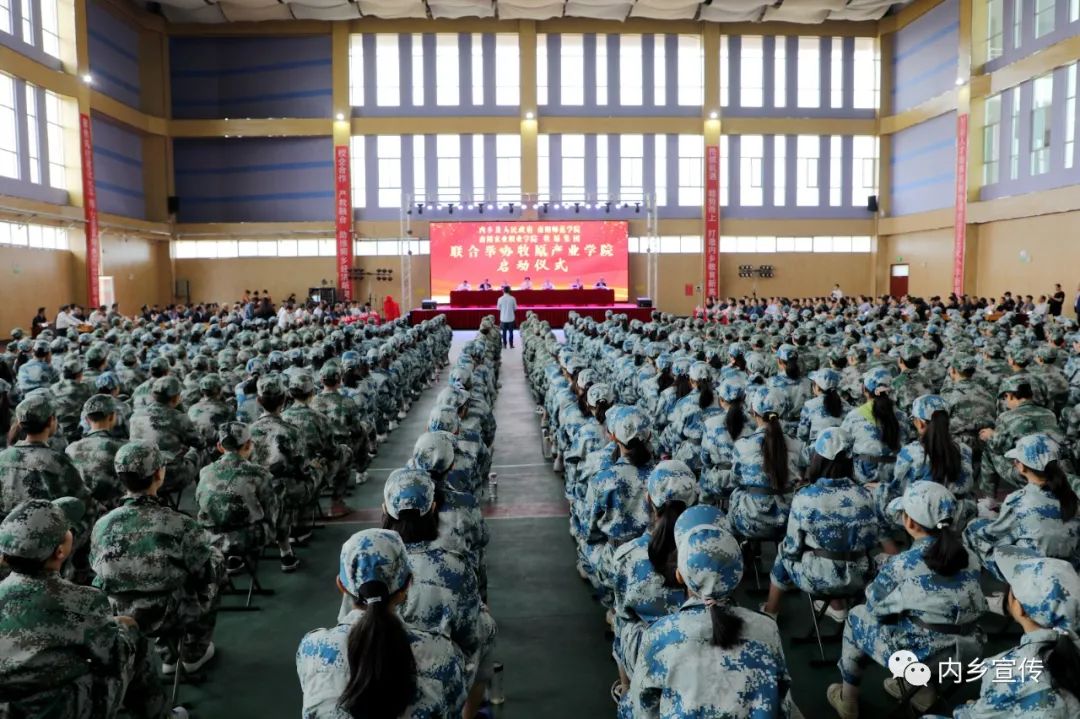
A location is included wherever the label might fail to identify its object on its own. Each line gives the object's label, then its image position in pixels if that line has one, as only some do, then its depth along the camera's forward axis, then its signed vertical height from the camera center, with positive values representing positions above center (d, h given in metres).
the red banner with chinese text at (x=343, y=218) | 28.48 +2.81
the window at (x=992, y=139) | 22.89 +4.42
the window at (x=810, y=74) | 29.31 +8.02
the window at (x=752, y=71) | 29.23 +8.10
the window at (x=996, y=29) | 22.67 +7.49
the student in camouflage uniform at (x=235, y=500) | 4.71 -1.18
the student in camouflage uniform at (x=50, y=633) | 2.57 -1.09
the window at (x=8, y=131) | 19.61 +4.14
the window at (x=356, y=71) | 28.75 +8.05
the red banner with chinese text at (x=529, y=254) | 27.91 +1.46
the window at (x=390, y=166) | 28.89 +4.71
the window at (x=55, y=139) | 21.81 +4.35
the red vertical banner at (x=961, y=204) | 23.77 +2.65
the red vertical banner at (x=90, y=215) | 22.47 +2.36
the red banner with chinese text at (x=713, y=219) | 28.91 +2.75
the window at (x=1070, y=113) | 19.36 +4.33
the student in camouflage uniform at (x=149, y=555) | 3.53 -1.13
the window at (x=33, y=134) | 20.78 +4.29
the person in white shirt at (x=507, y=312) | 20.64 -0.41
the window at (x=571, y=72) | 28.91 +8.02
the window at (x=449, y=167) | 28.86 +4.64
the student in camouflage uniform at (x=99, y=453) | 5.28 -1.01
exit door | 28.53 +0.52
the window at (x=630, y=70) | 28.95 +8.10
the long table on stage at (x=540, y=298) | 26.25 -0.04
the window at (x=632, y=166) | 29.08 +4.68
